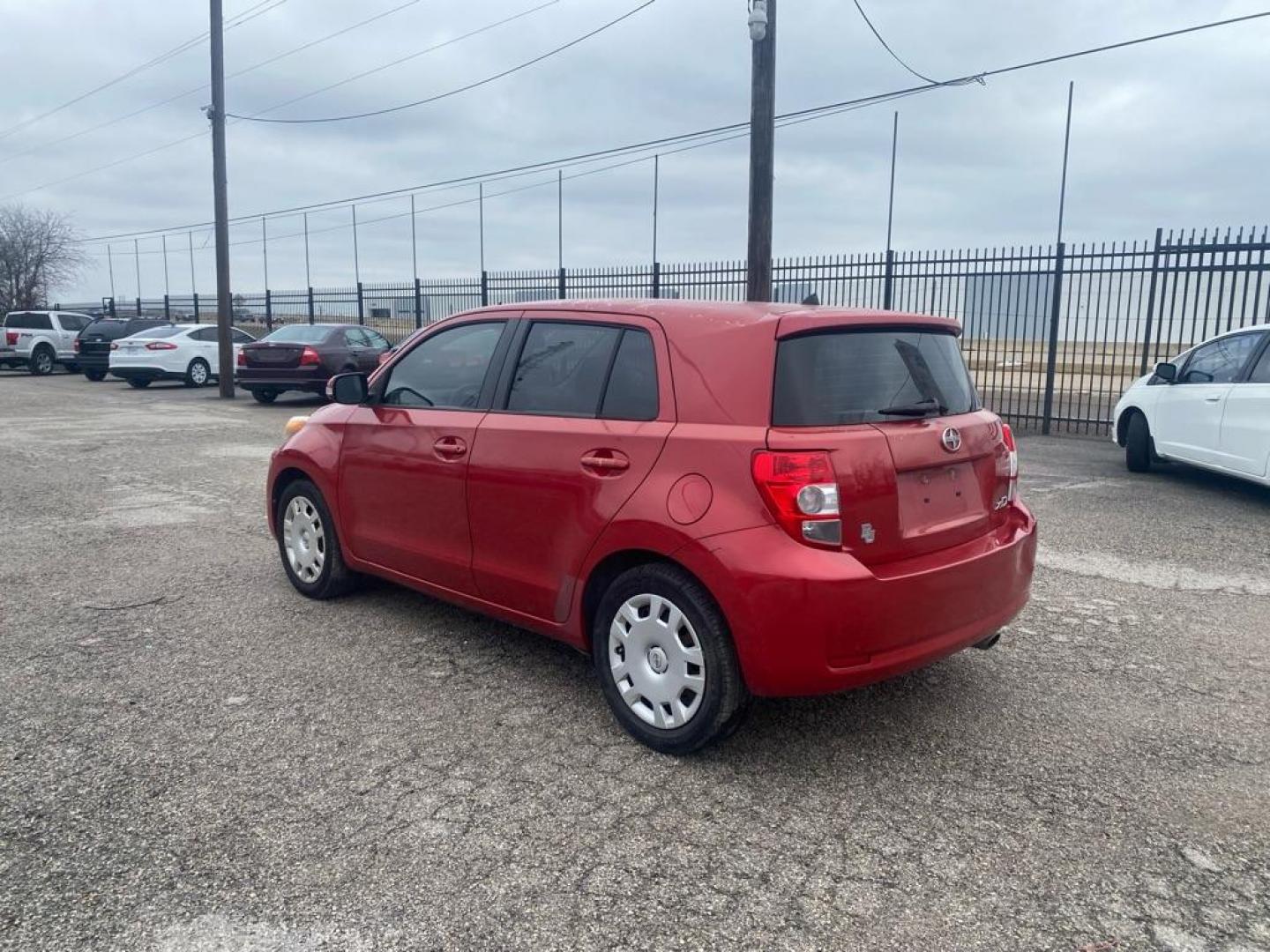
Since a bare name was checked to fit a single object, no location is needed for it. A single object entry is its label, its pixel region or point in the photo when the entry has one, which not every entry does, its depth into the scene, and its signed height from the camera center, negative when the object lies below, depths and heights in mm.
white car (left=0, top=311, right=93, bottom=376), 26953 -328
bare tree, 45594 +3059
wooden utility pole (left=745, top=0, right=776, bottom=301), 11055 +2333
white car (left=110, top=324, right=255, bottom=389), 21609 -586
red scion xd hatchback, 3242 -587
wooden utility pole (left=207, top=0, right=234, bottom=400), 19500 +1596
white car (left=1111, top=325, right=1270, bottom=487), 7938 -587
